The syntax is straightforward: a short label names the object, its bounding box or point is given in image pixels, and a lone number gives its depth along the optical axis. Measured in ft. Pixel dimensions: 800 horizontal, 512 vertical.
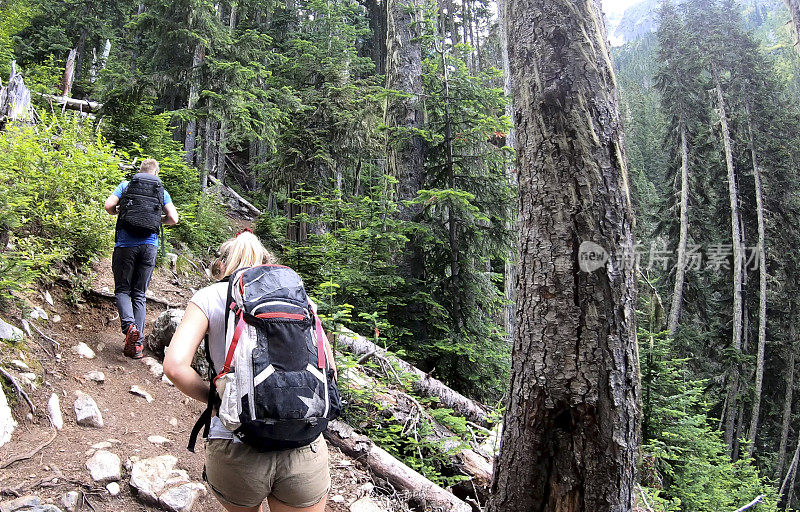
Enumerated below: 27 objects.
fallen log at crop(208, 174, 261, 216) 57.28
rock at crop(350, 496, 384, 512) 12.39
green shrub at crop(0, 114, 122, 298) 16.02
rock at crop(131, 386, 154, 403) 15.32
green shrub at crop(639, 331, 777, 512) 22.59
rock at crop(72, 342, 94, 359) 15.93
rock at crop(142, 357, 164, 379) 16.74
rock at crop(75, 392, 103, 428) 13.07
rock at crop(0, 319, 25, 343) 13.44
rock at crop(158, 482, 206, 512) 10.97
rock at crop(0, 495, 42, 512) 9.30
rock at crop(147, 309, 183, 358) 17.16
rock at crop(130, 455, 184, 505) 11.05
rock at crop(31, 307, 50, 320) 15.88
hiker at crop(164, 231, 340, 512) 6.42
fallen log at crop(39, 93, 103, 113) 41.58
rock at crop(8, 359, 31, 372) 13.00
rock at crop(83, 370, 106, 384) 15.02
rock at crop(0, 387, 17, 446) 11.07
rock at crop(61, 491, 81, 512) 10.07
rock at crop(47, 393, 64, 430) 12.55
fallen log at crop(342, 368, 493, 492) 15.67
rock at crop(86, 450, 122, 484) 11.09
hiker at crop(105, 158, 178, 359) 15.98
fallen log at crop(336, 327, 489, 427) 19.71
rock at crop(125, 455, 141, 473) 11.65
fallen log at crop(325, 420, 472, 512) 13.50
